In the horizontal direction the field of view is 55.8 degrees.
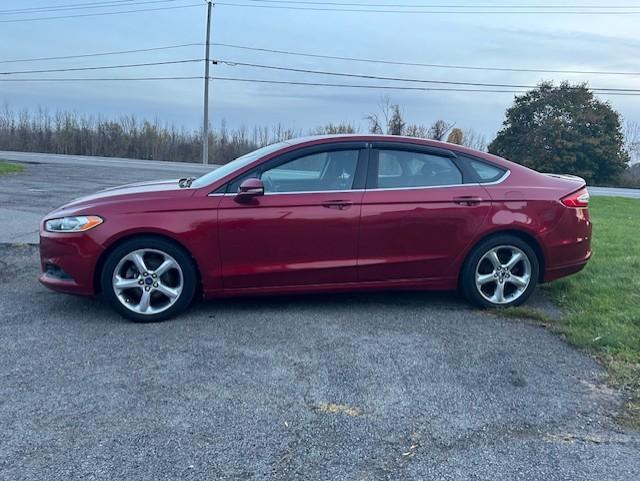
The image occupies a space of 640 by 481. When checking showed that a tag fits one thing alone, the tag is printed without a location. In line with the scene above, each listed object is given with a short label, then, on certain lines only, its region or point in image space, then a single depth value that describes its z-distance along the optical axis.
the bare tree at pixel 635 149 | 37.09
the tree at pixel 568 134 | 33.75
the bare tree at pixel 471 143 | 36.50
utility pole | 37.03
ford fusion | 5.02
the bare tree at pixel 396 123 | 30.98
